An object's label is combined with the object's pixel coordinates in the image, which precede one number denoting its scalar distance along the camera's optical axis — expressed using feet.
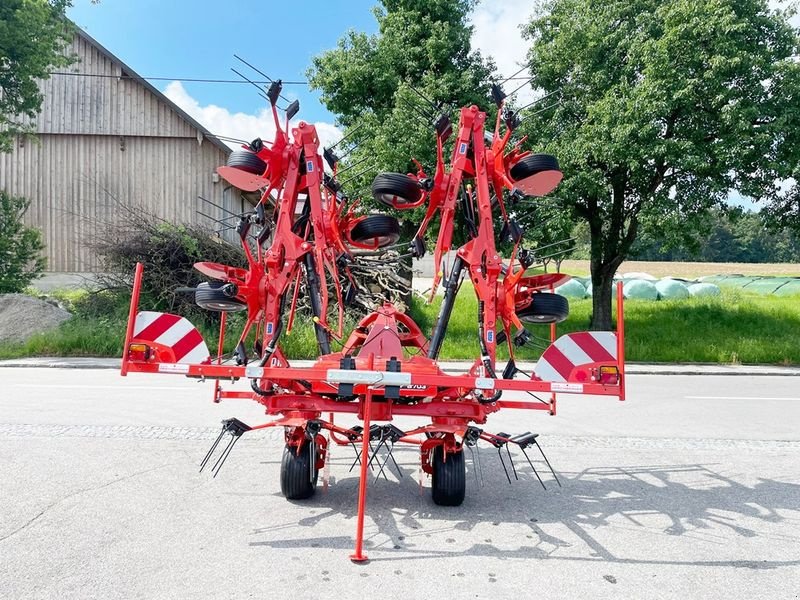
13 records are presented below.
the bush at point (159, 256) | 52.65
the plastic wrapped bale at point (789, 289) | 90.64
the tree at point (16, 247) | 57.11
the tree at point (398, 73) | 51.31
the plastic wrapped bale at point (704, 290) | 87.66
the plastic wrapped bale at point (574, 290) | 88.73
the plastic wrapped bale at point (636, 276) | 113.19
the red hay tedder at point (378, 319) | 14.44
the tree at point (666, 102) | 45.34
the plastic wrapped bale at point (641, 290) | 85.66
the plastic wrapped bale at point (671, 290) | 85.51
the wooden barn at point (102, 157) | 71.05
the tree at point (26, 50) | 50.44
